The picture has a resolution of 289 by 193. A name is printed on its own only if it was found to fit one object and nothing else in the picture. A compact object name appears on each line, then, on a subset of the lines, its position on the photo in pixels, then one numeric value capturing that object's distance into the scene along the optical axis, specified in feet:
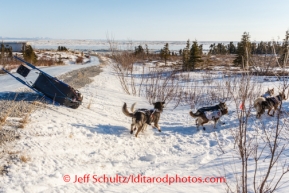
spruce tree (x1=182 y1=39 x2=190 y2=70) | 119.45
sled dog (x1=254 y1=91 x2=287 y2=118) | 26.25
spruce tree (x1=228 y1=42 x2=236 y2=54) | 262.55
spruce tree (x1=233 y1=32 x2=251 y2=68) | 110.12
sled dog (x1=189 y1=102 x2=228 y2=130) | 24.31
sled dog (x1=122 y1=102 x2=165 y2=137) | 21.27
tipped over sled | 24.99
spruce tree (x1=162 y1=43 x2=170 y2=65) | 161.36
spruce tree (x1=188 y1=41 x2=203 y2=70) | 119.96
